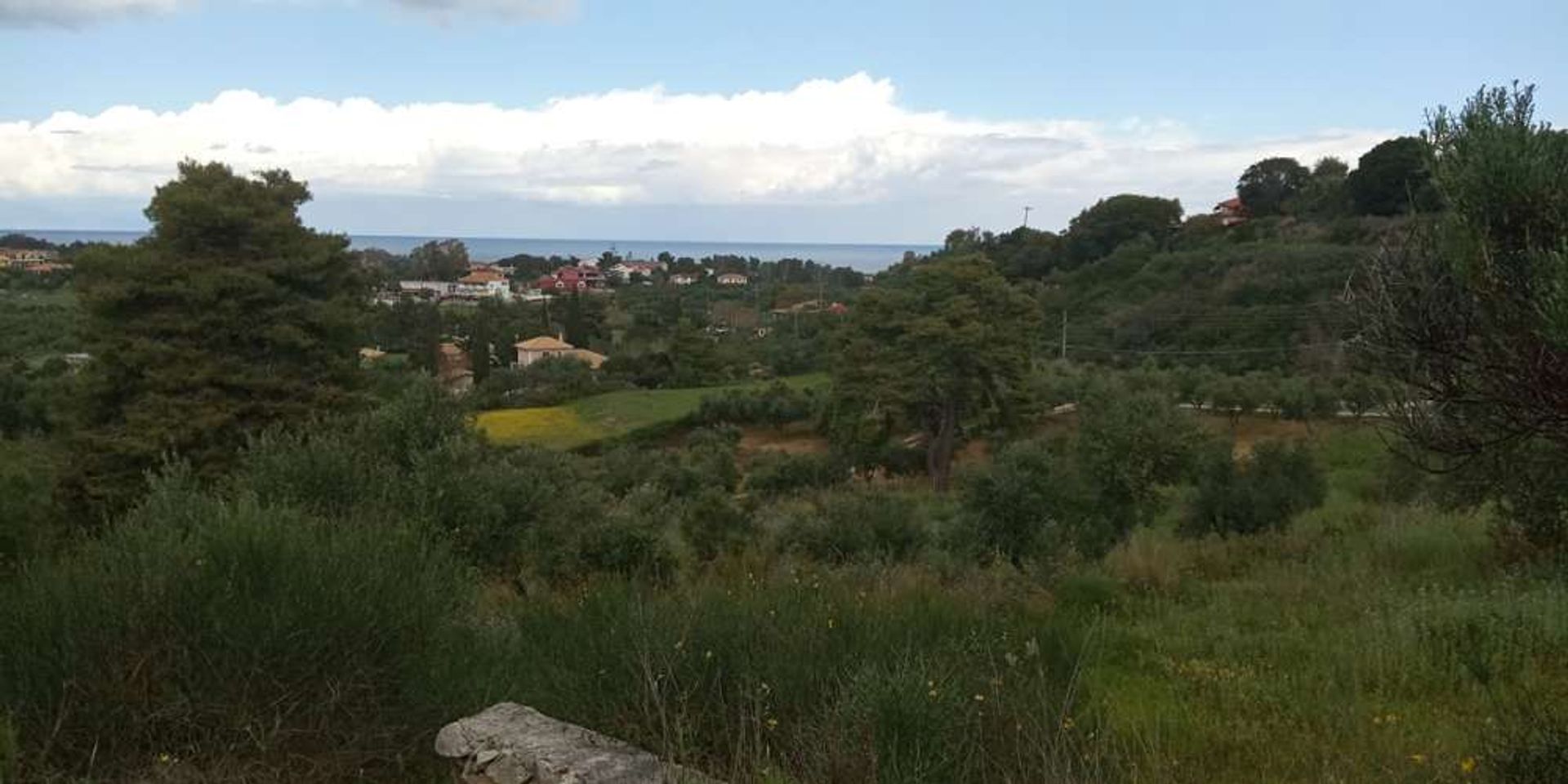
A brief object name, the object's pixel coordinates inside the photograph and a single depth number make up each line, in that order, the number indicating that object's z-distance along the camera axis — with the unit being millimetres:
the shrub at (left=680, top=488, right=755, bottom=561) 14461
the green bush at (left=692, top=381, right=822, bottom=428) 49875
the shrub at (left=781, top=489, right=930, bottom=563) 14789
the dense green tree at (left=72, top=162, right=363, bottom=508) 22891
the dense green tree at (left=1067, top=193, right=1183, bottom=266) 80688
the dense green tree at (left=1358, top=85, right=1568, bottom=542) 3518
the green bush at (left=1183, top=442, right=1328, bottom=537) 16359
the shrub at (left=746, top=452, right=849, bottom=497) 36312
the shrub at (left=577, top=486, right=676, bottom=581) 10734
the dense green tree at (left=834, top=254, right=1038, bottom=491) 37875
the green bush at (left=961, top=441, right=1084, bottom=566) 14172
